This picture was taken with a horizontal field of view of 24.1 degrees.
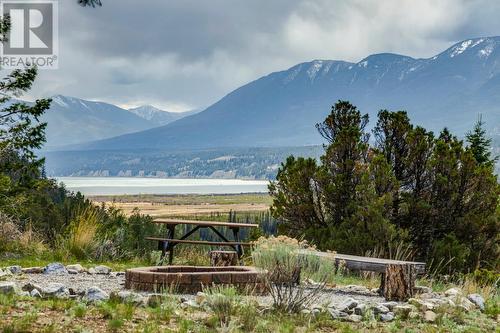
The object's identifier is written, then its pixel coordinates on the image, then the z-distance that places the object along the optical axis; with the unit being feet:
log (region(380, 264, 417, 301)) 55.70
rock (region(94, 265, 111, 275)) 65.61
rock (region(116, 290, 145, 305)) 44.08
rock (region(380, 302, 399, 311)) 49.05
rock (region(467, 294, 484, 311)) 53.19
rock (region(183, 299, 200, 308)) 44.63
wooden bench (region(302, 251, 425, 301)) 55.74
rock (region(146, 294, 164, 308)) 44.12
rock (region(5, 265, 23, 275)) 61.69
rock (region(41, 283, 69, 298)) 45.66
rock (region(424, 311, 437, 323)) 45.75
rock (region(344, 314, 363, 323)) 44.98
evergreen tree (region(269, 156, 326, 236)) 89.16
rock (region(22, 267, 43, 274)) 63.19
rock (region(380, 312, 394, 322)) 45.84
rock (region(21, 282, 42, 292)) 47.20
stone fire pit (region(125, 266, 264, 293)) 52.88
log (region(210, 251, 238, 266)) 65.87
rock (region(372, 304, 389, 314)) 47.07
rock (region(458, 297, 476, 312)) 50.29
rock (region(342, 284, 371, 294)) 62.11
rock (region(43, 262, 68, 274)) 63.45
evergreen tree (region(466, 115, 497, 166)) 137.03
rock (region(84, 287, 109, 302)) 44.75
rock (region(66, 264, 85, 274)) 64.64
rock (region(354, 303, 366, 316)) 46.59
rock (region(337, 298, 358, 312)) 47.02
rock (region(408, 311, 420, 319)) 46.75
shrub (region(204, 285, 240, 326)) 40.47
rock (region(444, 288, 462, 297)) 56.40
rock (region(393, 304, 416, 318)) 46.54
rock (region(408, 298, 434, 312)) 48.39
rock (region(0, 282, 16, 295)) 44.59
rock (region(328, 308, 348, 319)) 45.40
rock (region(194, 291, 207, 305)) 45.56
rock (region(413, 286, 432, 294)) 58.78
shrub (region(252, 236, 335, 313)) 45.62
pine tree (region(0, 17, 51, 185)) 88.06
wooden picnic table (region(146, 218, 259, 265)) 77.06
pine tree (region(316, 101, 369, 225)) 87.71
